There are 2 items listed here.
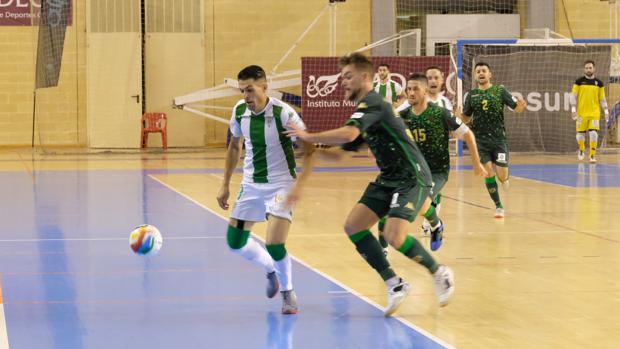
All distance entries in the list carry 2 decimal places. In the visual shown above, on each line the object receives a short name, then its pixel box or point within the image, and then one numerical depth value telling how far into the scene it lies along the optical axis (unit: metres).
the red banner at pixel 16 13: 29.61
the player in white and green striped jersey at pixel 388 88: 19.88
